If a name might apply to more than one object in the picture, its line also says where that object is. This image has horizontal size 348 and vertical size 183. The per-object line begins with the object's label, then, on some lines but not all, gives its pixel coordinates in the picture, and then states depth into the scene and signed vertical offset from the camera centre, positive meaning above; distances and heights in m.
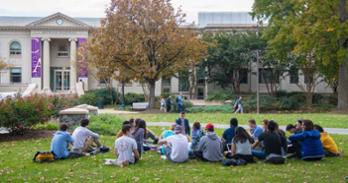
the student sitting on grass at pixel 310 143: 12.73 -1.51
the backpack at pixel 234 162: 12.09 -1.88
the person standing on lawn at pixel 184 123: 17.00 -1.39
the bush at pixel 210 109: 38.92 -2.15
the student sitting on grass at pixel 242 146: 12.38 -1.55
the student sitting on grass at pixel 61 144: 13.32 -1.63
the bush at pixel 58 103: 24.35 -1.16
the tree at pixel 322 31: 33.56 +3.26
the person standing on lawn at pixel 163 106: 39.41 -1.94
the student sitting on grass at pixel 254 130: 14.02 -1.35
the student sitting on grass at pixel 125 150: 12.29 -1.64
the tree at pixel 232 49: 52.03 +3.08
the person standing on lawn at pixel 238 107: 37.31 -1.91
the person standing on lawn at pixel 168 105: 38.94 -1.84
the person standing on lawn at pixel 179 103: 37.59 -1.65
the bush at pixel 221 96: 50.72 -1.51
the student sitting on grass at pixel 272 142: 12.54 -1.48
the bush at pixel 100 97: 46.27 -1.55
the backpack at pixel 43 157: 12.91 -1.90
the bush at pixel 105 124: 19.53 -1.71
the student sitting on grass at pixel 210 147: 12.72 -1.62
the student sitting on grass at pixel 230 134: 13.69 -1.40
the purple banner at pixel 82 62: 52.69 +1.83
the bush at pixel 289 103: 44.44 -1.91
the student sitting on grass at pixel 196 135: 13.48 -1.46
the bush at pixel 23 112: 17.93 -1.13
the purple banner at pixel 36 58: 62.00 +2.55
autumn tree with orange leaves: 38.72 +2.87
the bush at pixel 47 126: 20.57 -1.84
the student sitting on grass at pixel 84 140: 13.97 -1.60
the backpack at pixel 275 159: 12.28 -1.83
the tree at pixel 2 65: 52.96 +1.48
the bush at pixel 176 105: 39.37 -1.91
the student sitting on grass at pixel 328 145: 13.49 -1.66
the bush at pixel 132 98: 50.41 -1.74
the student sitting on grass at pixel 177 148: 12.71 -1.64
